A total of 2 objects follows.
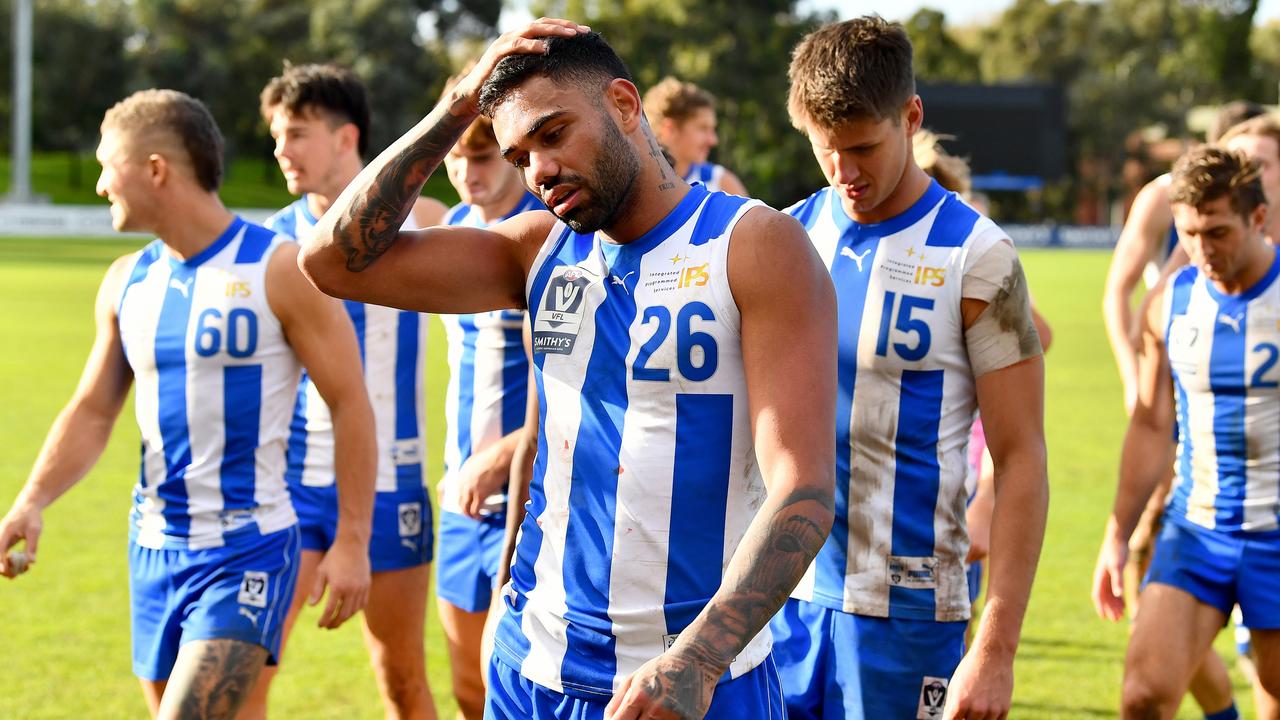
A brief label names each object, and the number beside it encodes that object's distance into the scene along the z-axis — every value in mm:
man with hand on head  2529
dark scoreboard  51125
